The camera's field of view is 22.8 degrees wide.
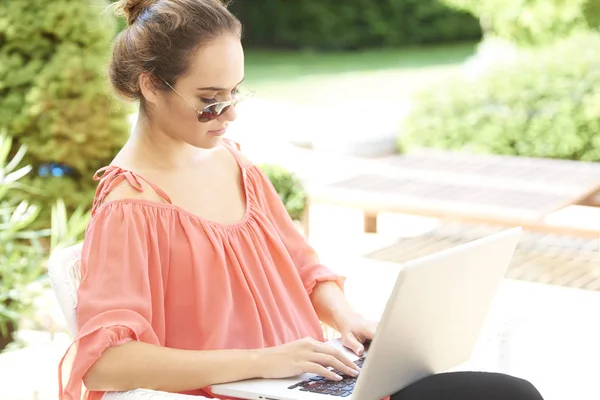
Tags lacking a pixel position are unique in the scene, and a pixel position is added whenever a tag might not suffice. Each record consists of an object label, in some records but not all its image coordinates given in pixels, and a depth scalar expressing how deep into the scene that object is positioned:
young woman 2.66
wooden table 7.05
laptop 2.44
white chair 2.91
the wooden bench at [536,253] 7.64
